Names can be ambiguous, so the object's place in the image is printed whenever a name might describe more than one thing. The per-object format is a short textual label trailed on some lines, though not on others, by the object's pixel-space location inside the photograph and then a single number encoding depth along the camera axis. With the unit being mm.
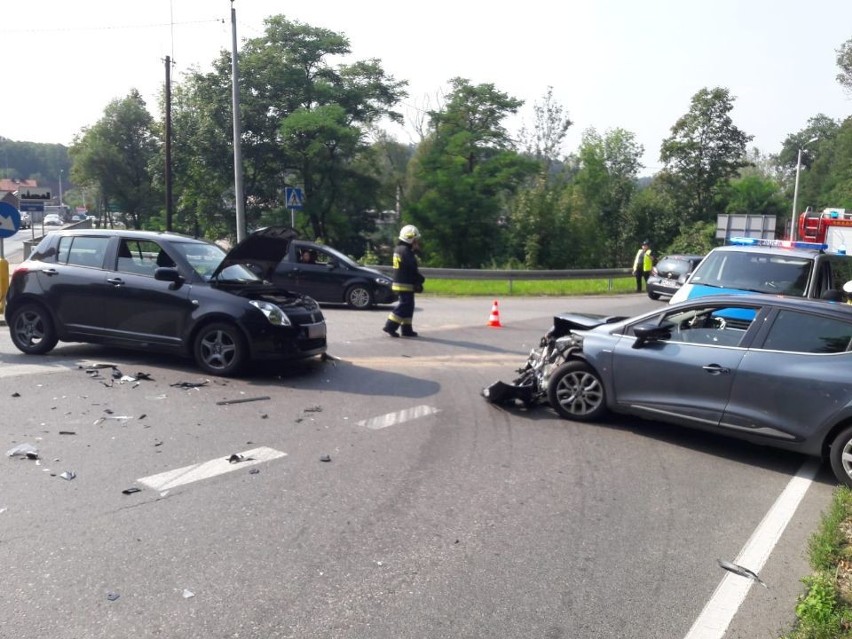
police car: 10039
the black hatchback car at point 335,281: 17953
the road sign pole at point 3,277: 13867
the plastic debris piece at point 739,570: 4280
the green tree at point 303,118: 35062
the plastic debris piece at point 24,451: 6042
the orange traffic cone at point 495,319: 15199
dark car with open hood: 9086
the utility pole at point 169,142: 34125
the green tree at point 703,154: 50500
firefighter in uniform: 12438
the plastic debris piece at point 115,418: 7094
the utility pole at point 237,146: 23625
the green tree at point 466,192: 38875
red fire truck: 19875
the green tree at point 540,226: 39094
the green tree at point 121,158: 55938
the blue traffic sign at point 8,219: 13547
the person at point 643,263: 27188
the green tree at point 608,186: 44125
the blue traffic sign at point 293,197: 22672
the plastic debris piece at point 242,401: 7945
